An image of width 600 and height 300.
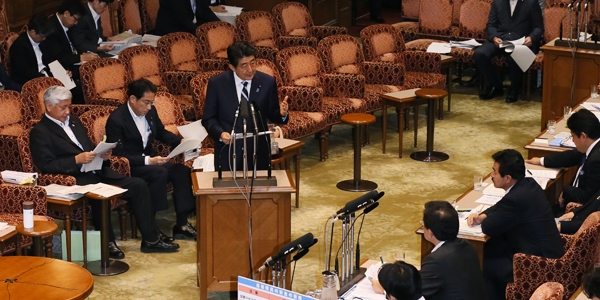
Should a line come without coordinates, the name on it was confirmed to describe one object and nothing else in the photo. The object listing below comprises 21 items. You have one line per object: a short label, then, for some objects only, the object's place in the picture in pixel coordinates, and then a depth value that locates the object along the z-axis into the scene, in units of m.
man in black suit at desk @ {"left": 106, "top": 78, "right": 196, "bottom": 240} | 16.41
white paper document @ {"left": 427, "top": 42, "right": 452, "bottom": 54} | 24.44
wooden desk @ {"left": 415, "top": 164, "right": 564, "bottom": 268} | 12.98
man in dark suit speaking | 14.70
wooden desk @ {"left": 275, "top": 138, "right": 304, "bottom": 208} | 17.44
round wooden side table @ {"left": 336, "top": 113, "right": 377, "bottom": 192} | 18.98
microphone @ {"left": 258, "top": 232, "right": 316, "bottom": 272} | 9.79
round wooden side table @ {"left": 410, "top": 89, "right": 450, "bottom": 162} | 20.55
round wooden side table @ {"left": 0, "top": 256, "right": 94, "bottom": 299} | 11.95
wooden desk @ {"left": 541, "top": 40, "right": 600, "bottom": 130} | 21.14
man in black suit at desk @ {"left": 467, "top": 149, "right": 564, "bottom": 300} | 12.70
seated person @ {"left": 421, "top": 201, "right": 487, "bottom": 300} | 10.75
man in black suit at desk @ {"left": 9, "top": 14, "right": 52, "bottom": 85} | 20.05
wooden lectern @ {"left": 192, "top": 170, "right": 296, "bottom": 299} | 13.27
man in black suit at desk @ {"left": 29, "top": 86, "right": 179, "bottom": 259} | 15.62
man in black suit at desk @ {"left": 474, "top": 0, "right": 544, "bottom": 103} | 24.72
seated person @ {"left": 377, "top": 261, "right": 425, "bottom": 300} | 9.66
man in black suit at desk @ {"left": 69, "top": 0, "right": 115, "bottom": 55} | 21.70
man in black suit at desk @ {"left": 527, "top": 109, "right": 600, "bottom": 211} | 14.70
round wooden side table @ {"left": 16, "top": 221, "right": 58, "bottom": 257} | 13.66
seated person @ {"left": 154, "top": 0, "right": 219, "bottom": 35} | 24.72
